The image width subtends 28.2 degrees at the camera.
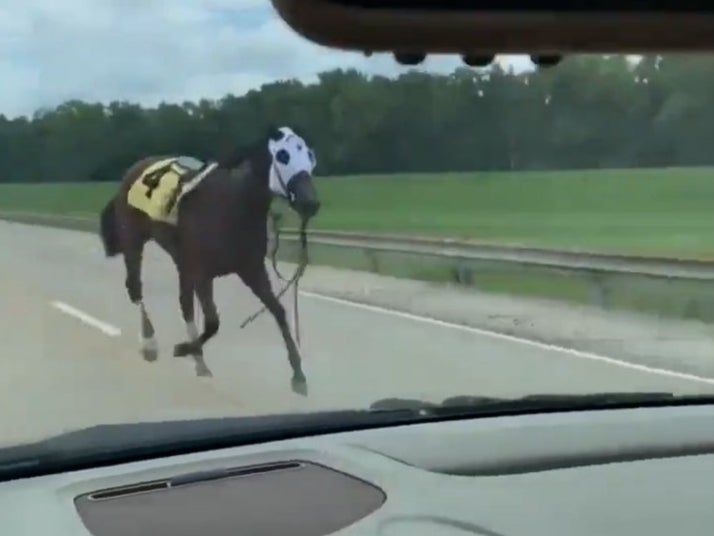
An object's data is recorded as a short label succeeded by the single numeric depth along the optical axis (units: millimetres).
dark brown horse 5578
